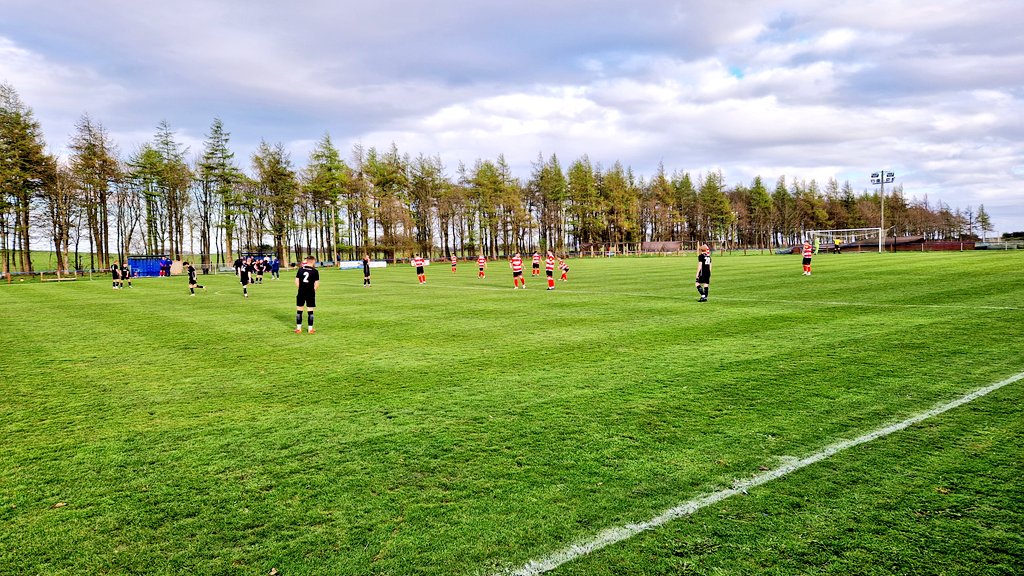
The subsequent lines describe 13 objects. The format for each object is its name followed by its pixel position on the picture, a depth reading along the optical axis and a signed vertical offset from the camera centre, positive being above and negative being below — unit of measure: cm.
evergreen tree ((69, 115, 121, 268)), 5441 +987
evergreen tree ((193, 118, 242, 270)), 6975 +1050
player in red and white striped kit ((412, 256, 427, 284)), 3104 -52
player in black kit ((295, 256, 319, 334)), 1314 -65
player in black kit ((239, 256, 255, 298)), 2454 -46
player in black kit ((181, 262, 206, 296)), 2537 -58
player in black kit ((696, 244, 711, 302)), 1702 -65
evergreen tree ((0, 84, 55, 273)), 4834 +934
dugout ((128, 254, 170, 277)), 5394 +12
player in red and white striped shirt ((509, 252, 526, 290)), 2464 -60
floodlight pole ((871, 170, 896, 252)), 6942 +858
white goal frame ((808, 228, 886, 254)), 8414 +163
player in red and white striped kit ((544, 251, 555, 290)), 2395 -68
